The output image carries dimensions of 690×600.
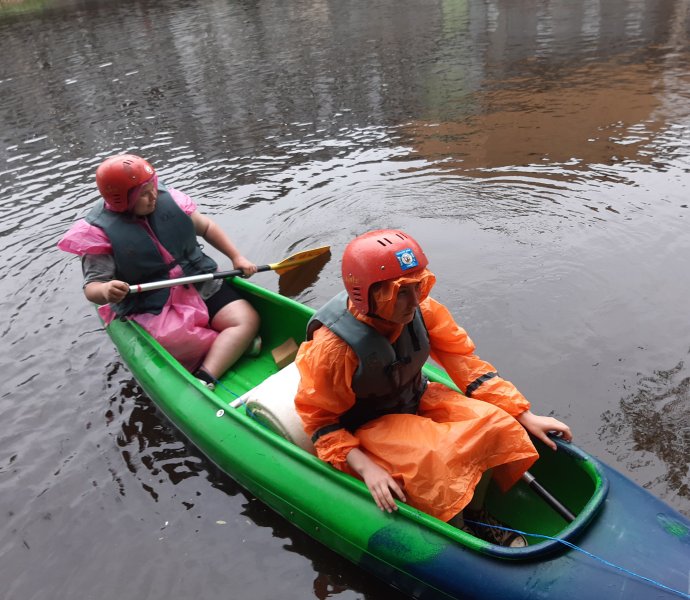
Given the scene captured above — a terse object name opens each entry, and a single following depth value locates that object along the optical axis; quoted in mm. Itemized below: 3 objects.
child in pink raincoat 4379
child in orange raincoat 2791
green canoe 2693
